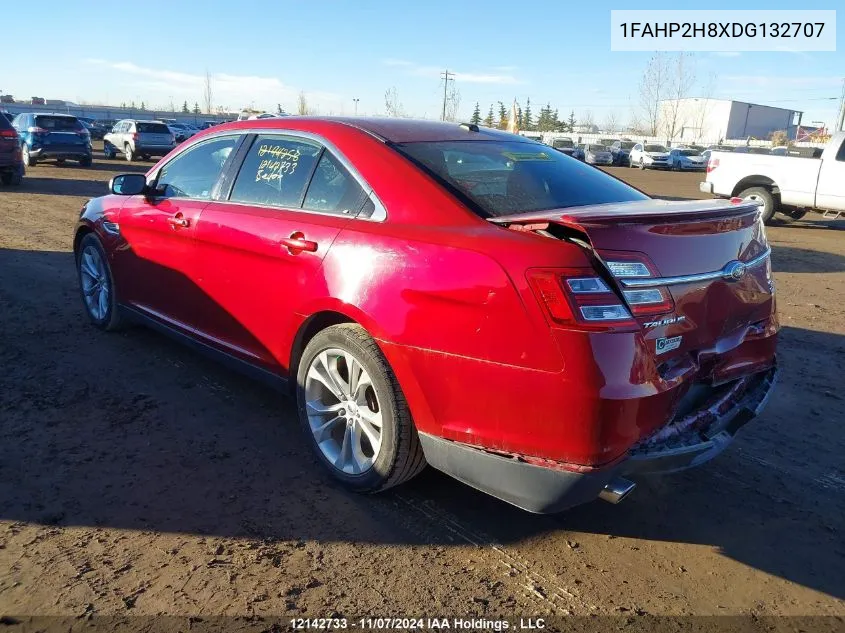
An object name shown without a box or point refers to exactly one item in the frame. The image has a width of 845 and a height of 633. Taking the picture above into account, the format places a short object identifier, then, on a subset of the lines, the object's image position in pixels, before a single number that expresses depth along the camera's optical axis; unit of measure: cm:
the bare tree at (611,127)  11868
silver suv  2591
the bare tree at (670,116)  7283
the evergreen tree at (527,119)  10612
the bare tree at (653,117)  7250
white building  9056
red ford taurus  248
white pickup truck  1285
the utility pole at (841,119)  3825
